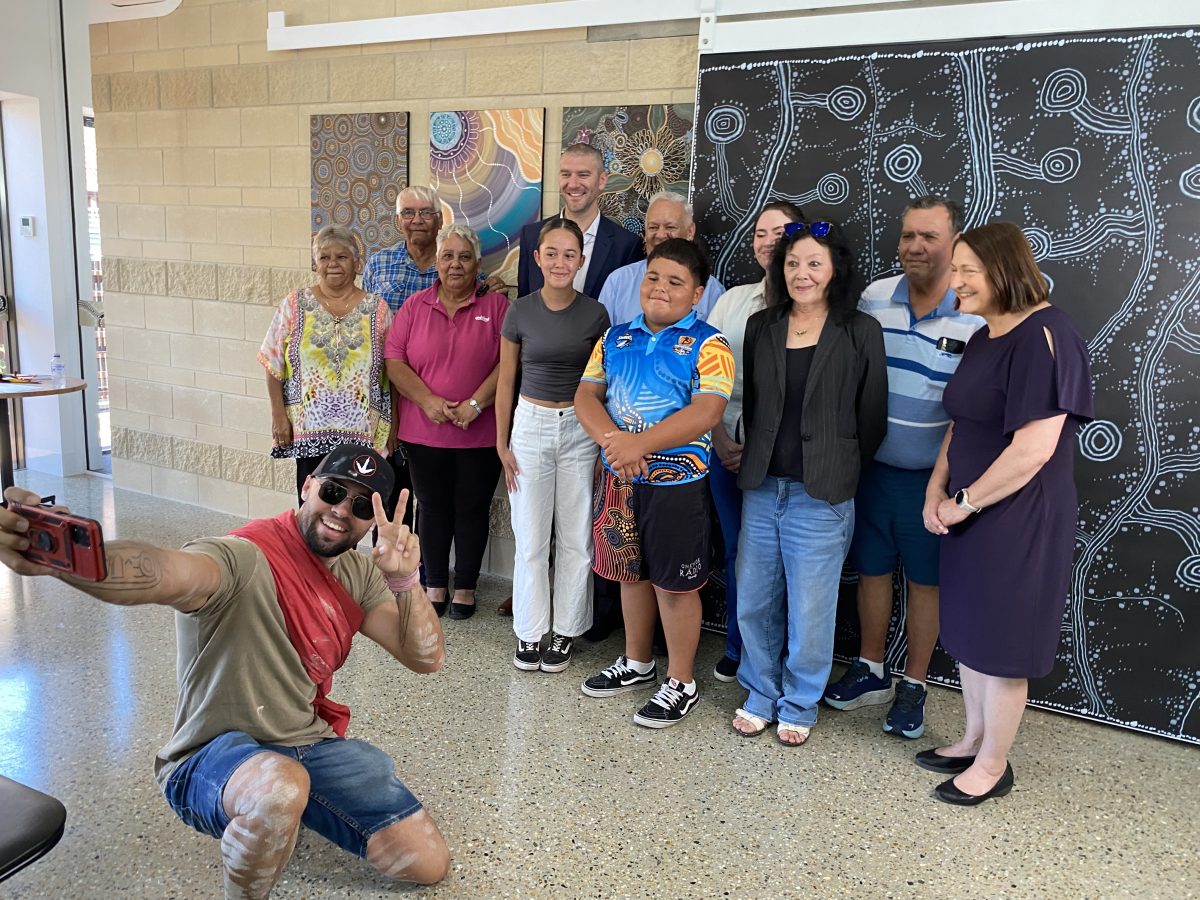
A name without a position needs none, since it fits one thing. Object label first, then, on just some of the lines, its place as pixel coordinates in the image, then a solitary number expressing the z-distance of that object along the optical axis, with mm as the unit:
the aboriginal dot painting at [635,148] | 3643
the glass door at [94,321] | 5766
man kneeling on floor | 1830
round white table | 4332
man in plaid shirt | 3951
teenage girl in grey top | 3262
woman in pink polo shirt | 3691
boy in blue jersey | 2846
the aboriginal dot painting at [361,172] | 4352
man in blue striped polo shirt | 2883
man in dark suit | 3561
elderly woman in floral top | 3760
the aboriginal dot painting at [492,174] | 3988
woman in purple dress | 2371
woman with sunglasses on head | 2773
